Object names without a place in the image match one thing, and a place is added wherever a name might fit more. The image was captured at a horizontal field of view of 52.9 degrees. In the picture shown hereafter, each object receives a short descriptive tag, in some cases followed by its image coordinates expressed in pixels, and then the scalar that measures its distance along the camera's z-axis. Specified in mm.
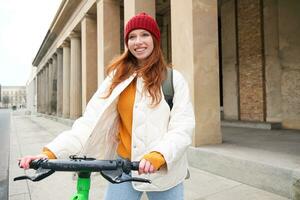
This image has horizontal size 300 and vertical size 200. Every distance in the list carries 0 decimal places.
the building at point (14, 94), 167625
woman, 1958
